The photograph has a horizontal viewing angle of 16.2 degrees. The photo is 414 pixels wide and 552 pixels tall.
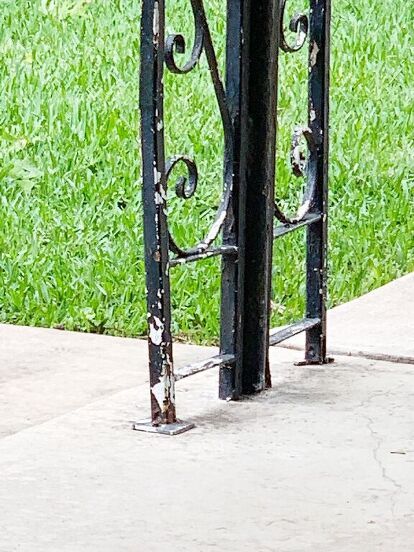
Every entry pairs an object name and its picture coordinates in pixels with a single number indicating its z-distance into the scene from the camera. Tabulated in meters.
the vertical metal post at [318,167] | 4.37
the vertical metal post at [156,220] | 3.53
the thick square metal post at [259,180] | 3.95
